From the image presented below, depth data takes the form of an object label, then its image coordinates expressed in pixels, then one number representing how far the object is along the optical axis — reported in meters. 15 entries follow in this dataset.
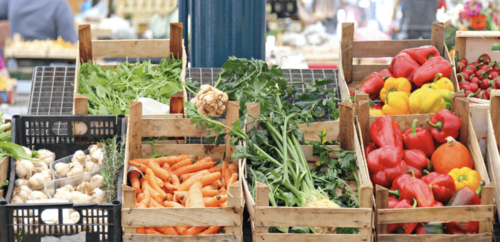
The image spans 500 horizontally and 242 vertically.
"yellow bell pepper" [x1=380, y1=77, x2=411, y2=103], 2.78
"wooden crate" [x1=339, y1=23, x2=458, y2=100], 3.09
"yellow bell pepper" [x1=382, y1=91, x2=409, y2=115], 2.66
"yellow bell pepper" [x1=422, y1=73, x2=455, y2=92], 2.70
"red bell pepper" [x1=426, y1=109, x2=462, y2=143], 2.38
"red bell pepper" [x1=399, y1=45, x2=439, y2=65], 2.93
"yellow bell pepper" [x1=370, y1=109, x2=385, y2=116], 2.65
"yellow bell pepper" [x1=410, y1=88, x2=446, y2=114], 2.56
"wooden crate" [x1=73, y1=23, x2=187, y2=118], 3.02
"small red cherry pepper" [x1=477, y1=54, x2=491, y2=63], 3.07
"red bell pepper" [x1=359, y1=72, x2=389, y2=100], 2.87
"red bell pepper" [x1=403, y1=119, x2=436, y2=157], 2.41
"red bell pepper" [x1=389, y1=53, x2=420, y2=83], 2.86
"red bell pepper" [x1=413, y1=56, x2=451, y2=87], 2.79
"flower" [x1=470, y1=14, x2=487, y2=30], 4.95
